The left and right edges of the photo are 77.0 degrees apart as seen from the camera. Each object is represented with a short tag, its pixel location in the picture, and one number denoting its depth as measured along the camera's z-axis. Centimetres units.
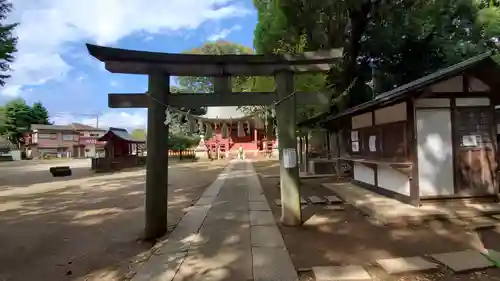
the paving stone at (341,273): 358
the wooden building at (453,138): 676
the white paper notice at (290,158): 579
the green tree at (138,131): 8181
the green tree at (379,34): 1170
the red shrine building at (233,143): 3166
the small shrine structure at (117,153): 2254
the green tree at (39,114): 5616
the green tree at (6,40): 1412
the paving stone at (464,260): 376
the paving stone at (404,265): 373
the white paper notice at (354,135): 1047
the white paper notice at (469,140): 683
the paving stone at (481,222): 539
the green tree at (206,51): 3422
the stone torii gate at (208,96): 552
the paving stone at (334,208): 724
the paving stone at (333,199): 805
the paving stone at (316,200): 799
